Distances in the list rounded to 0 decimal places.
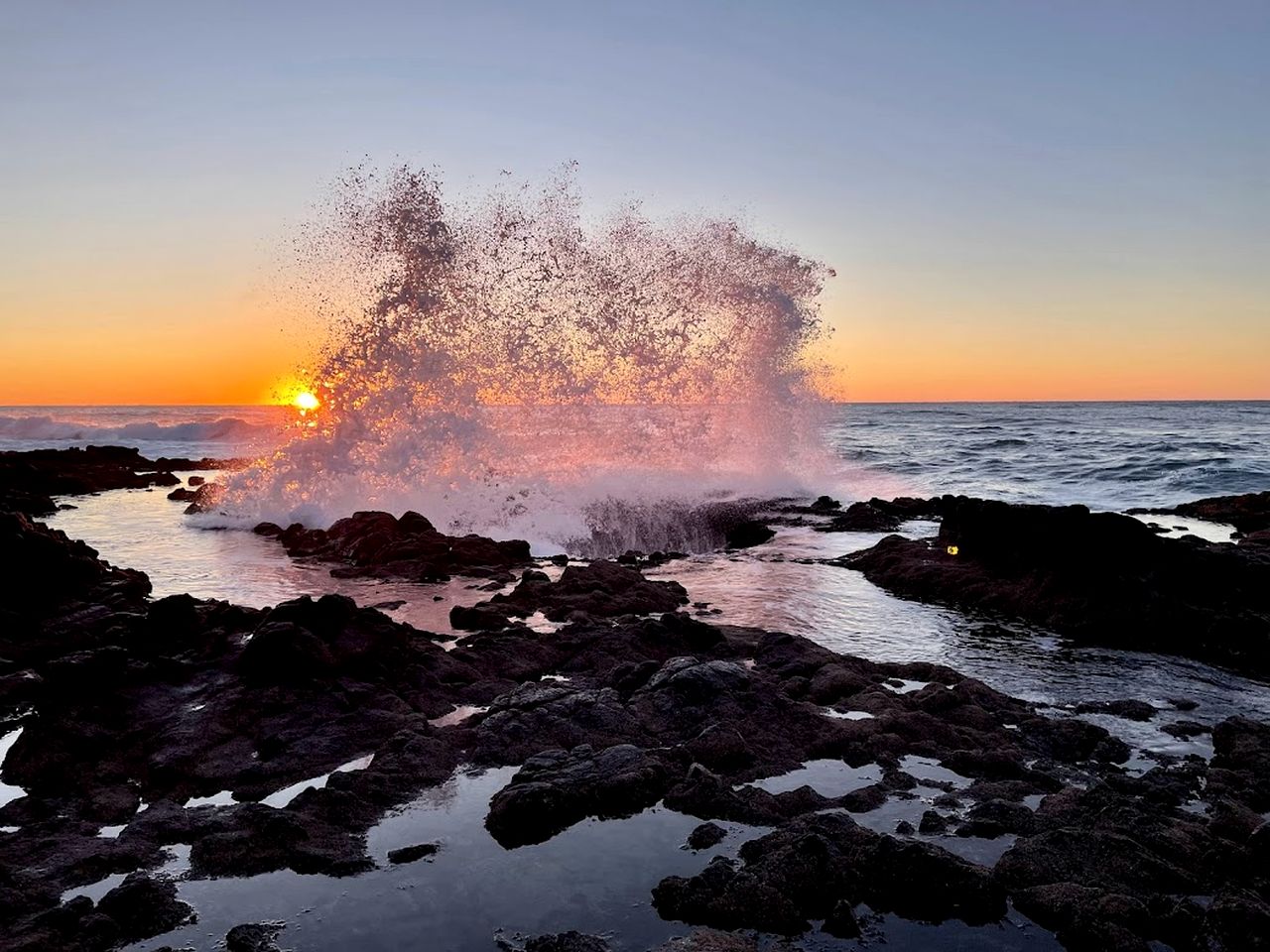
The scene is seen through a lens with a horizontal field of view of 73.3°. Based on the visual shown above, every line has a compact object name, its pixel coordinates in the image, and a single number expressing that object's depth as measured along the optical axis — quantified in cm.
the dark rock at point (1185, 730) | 734
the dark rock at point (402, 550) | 1473
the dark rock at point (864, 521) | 2083
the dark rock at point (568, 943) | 427
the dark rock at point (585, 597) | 1126
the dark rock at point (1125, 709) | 787
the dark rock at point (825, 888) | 457
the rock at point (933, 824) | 551
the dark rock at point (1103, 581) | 1043
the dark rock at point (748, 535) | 1939
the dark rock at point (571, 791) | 565
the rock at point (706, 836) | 536
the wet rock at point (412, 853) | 518
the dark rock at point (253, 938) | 428
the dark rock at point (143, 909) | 441
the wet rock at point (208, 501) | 2231
